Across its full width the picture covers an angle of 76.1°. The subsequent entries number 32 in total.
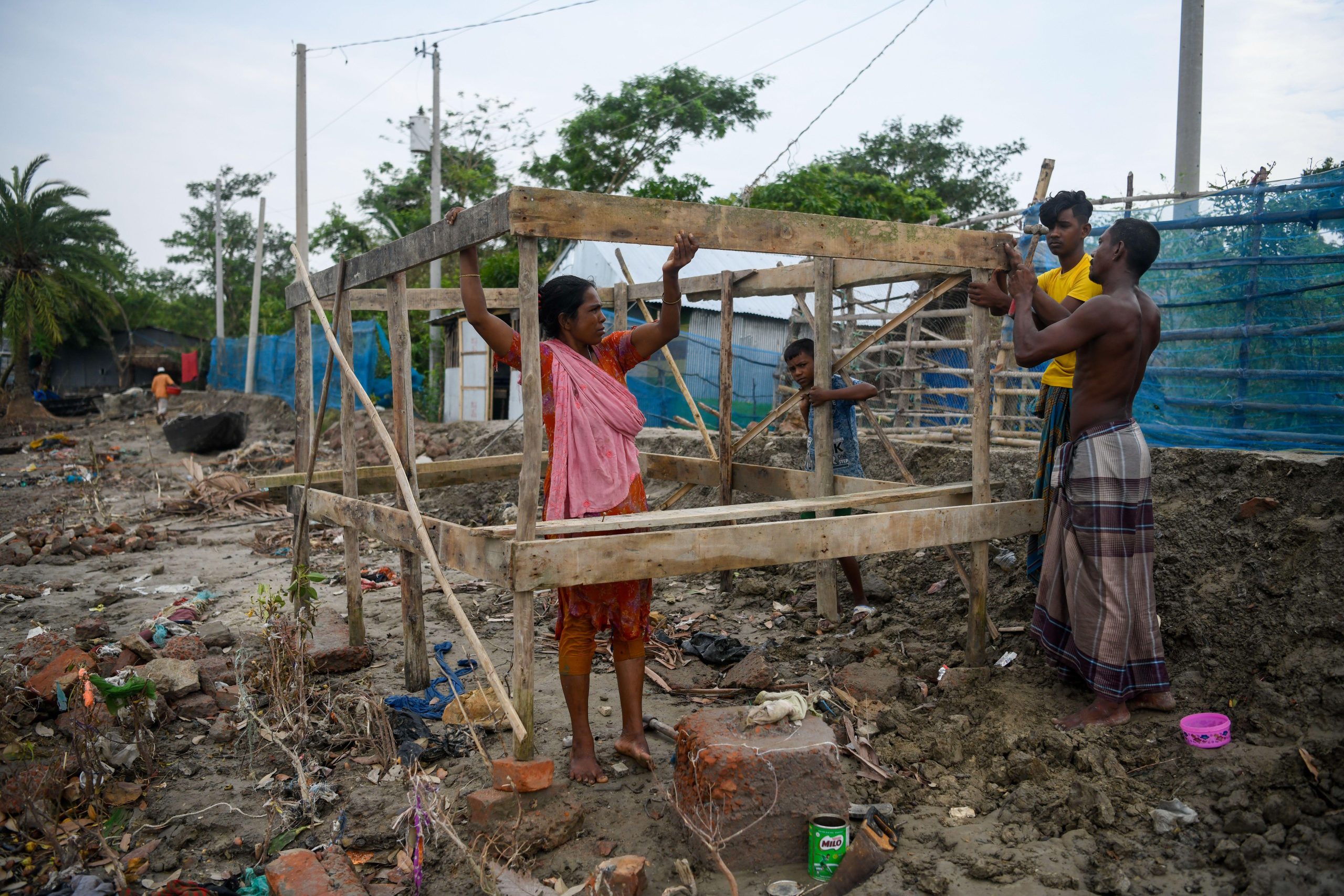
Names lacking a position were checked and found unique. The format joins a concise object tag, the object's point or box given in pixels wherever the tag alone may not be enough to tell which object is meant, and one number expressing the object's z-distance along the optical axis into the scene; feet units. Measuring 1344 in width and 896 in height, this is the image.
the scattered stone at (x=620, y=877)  8.13
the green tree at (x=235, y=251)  122.01
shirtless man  10.82
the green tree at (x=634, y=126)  68.49
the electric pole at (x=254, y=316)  71.31
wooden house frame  9.68
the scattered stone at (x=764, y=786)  8.82
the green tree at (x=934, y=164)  85.35
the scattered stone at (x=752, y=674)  13.83
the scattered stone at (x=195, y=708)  13.23
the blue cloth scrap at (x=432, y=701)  13.09
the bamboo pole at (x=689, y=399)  20.26
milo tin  8.73
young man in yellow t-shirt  12.54
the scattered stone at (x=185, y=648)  14.88
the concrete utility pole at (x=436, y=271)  55.11
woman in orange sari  10.62
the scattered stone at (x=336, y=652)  15.01
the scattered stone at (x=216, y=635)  16.66
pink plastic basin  10.05
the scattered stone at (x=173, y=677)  13.25
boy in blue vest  17.53
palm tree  76.48
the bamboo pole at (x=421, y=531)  9.32
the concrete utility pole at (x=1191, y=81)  21.04
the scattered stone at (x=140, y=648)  14.64
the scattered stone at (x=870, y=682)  13.03
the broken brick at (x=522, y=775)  9.27
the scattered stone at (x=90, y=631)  16.87
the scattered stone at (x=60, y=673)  12.89
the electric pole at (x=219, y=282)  86.28
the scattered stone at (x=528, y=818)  8.98
